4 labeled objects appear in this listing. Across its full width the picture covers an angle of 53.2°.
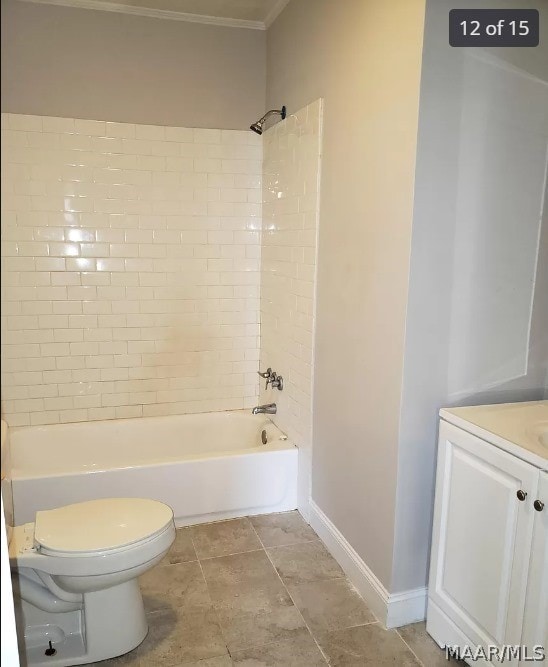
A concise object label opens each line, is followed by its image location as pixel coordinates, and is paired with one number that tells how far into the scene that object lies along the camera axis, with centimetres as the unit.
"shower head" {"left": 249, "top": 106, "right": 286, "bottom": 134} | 302
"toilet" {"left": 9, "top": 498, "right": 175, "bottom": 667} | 178
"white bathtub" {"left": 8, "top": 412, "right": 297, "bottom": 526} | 262
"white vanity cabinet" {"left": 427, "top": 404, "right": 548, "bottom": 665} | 149
